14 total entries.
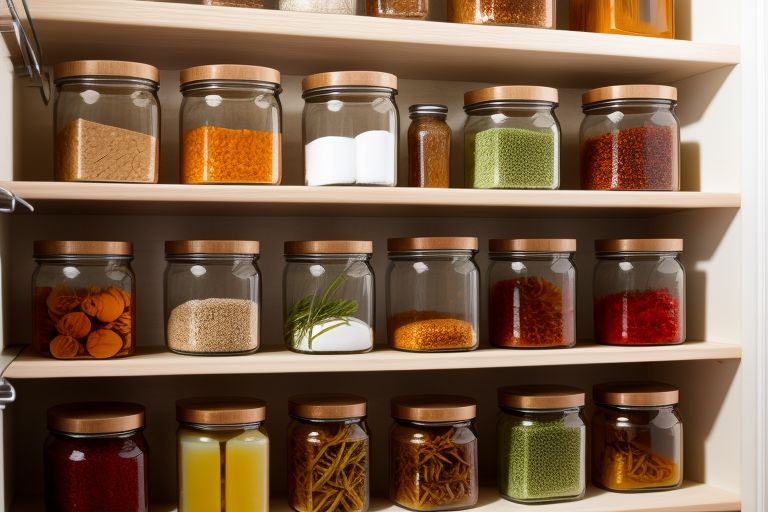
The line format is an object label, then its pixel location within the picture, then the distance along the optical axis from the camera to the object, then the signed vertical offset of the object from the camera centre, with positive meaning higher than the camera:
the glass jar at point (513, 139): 1.43 +0.19
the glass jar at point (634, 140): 1.49 +0.20
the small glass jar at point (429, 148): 1.44 +0.18
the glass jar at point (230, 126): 1.32 +0.19
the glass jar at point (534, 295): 1.47 -0.07
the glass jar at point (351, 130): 1.37 +0.20
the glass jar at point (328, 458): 1.36 -0.33
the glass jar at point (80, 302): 1.28 -0.08
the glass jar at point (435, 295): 1.43 -0.07
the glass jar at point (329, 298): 1.39 -0.08
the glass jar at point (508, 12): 1.44 +0.40
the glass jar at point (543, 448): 1.44 -0.33
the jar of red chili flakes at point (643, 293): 1.52 -0.07
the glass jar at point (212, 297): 1.33 -0.07
